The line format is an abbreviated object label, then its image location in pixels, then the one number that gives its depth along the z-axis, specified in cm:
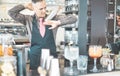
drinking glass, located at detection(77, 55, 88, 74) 253
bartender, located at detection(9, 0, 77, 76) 263
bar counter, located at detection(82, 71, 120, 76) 249
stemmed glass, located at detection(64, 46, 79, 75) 243
